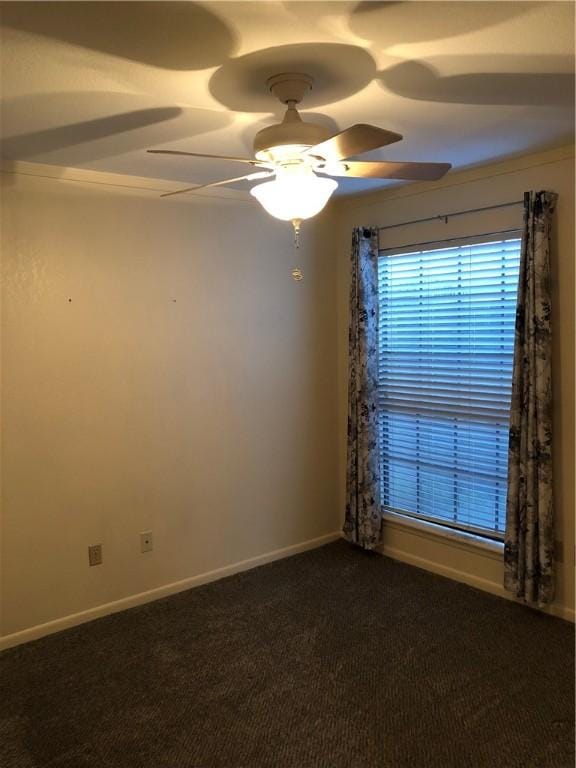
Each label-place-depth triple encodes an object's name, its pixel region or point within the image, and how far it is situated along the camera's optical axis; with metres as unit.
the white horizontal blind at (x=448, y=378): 3.40
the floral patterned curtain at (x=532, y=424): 3.06
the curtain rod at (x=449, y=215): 3.29
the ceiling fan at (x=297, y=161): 1.96
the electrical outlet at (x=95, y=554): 3.31
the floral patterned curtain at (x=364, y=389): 3.95
